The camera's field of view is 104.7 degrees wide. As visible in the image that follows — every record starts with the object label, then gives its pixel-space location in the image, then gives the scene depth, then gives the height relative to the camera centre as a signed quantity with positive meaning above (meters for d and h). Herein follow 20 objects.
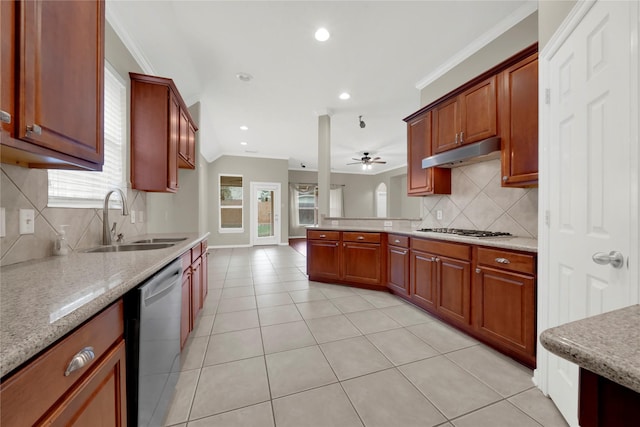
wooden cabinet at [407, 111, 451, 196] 2.96 +0.60
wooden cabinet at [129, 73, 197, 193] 2.36 +0.78
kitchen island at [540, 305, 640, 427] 0.39 -0.25
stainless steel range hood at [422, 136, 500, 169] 2.19 +0.57
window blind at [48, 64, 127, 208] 1.53 +0.28
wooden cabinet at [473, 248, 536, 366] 1.68 -0.65
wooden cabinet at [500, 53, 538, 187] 1.91 +0.74
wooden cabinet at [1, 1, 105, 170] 0.82 +0.50
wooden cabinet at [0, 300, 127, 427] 0.49 -0.42
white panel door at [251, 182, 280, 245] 7.65 -0.01
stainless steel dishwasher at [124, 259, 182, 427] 0.96 -0.61
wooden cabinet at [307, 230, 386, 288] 3.33 -0.64
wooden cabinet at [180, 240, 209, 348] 1.88 -0.66
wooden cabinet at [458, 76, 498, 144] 2.24 +0.97
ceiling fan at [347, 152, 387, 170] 6.79 +1.45
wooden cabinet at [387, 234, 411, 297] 2.90 -0.63
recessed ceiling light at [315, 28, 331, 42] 2.48 +1.83
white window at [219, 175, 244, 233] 7.43 +0.26
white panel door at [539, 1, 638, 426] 0.95 +0.18
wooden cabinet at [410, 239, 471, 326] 2.16 -0.64
